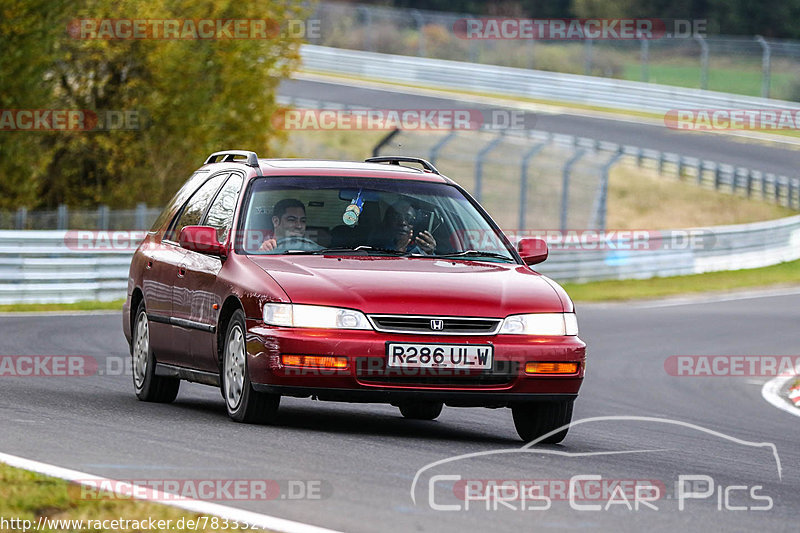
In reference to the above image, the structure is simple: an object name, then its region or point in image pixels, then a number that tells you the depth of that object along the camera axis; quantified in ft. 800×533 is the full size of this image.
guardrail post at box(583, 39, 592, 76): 318.77
